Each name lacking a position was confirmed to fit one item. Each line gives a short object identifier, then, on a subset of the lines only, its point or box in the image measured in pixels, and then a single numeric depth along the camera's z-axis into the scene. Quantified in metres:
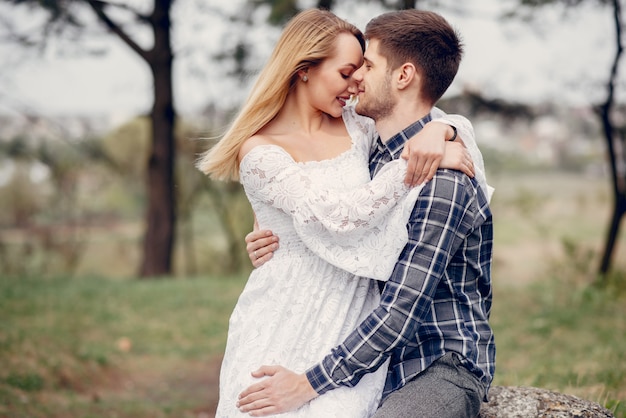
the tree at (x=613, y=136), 8.41
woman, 2.14
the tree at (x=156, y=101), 10.10
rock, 2.28
